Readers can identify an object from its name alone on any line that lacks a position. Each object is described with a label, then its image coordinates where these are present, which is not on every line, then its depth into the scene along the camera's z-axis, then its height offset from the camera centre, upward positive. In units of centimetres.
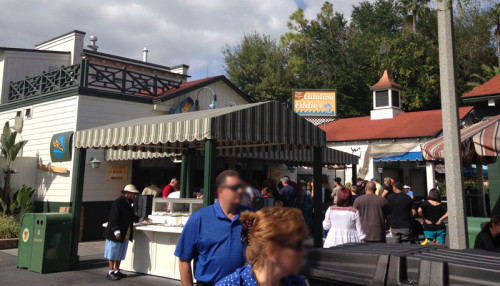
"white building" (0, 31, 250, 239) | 1295 +255
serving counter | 807 -103
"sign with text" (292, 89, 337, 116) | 2873 +600
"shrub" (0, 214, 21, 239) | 1184 -115
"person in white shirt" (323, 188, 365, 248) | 659 -48
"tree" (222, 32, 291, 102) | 3866 +1205
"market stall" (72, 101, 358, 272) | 730 +107
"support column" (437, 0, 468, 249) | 517 +77
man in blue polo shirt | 328 -39
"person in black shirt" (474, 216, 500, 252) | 520 -51
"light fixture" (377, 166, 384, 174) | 2181 +118
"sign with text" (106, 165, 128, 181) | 1348 +49
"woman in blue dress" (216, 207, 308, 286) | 187 -27
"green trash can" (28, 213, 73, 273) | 842 -112
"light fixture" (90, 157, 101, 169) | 1286 +74
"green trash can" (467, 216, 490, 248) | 678 -53
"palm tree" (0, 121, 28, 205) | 1331 +113
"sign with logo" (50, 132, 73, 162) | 1280 +122
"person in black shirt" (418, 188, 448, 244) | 834 -50
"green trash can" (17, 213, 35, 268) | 873 -110
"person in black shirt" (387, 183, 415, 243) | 905 -47
